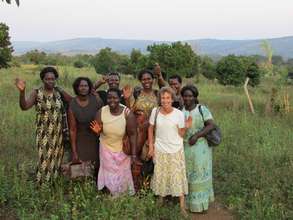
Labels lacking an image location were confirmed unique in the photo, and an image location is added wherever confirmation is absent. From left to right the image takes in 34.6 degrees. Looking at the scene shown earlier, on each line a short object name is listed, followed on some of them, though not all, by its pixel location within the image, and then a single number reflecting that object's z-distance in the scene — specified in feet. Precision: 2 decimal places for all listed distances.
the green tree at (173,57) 54.70
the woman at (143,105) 15.90
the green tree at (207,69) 82.79
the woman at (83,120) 15.60
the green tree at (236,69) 61.26
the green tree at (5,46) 54.50
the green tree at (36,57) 112.06
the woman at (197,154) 15.31
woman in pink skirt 15.29
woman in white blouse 14.99
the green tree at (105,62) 86.49
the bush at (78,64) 113.80
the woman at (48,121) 15.49
